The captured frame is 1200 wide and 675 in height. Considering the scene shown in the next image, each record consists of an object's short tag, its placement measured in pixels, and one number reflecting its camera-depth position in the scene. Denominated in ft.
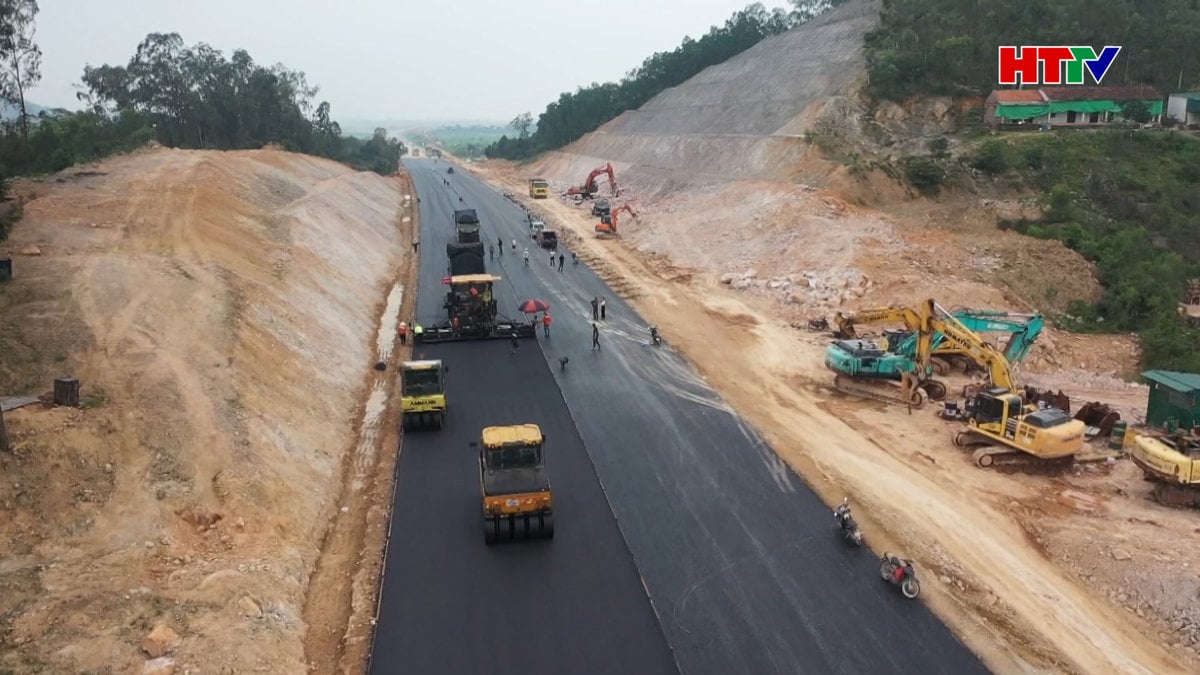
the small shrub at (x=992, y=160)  181.47
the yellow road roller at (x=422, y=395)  82.28
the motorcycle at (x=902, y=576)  56.59
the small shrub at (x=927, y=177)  181.47
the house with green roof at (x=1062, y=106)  213.05
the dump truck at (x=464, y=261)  134.72
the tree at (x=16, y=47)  133.15
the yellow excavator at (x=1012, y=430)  75.87
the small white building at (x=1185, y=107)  210.59
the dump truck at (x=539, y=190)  276.82
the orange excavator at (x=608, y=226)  203.10
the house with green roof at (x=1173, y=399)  80.79
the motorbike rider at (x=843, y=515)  64.28
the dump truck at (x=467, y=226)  175.22
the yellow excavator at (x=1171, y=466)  68.59
